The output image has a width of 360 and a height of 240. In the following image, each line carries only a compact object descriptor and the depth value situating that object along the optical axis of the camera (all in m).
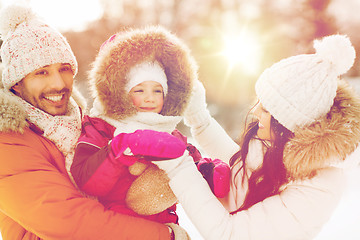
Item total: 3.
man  1.12
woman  1.11
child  1.17
